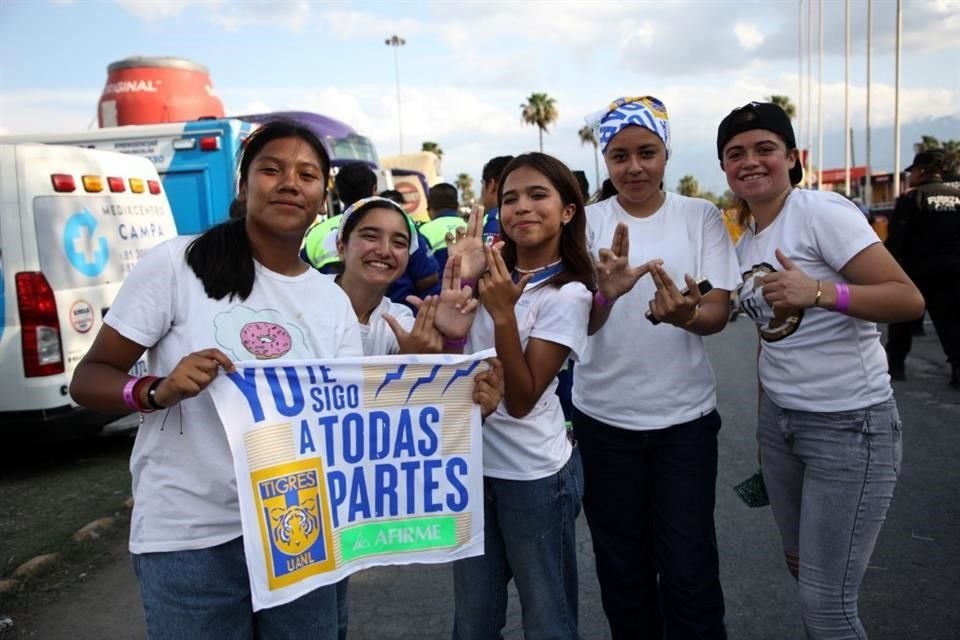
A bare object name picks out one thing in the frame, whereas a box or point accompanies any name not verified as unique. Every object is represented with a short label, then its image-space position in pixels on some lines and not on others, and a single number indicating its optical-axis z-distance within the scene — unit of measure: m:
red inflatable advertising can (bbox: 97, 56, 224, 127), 12.33
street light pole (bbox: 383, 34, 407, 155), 49.59
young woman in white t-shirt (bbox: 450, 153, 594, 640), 2.38
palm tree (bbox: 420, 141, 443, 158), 66.14
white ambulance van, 5.61
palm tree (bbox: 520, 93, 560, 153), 65.94
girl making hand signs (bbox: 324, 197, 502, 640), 2.45
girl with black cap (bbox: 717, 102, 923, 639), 2.42
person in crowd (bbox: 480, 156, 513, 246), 5.60
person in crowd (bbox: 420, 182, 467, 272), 5.84
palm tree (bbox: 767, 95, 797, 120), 52.66
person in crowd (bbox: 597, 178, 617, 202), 3.14
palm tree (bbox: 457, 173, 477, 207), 76.33
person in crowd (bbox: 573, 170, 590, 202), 5.08
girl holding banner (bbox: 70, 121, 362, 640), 1.95
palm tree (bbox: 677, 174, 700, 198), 52.85
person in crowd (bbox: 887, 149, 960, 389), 7.32
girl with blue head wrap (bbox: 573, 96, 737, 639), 2.73
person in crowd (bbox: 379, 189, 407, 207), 6.11
